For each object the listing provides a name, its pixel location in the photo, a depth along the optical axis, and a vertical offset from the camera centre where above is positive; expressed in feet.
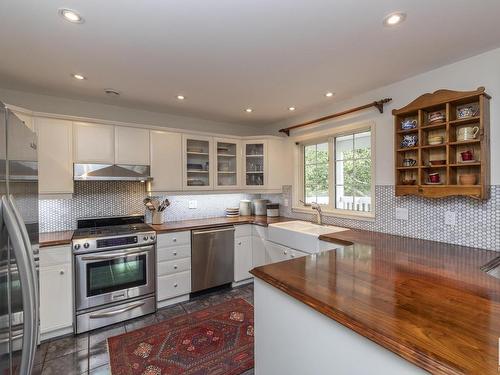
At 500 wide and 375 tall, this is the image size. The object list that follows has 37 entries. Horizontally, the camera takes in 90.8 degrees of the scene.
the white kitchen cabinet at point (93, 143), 8.38 +1.57
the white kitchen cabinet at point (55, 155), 7.81 +1.05
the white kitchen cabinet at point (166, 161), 9.85 +1.08
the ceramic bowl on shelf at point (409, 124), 7.06 +1.81
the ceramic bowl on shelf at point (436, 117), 6.52 +1.86
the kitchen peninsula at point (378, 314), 2.53 -1.60
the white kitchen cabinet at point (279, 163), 12.01 +1.16
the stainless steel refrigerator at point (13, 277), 2.56 -0.98
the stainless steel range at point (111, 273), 7.66 -2.84
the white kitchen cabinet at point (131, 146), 9.08 +1.58
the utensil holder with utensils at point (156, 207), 10.23 -0.81
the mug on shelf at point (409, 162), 7.18 +0.71
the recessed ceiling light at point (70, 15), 4.47 +3.20
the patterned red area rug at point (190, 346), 6.23 -4.53
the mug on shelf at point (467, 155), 6.09 +0.77
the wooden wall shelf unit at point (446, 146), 5.86 +1.06
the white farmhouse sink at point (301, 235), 8.19 -1.77
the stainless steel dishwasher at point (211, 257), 9.92 -2.93
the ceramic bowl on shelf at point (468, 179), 5.94 +0.17
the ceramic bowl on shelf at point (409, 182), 7.26 +0.13
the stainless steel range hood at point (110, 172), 8.33 +0.54
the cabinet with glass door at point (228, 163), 11.72 +1.15
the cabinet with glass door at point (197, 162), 10.67 +1.12
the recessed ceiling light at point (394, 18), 4.60 +3.21
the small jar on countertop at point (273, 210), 12.53 -1.18
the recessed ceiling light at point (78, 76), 7.06 +3.23
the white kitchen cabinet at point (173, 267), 9.14 -3.06
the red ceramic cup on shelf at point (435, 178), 6.67 +0.22
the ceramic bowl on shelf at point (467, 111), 6.04 +1.86
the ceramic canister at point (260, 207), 13.12 -1.07
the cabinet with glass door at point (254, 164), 12.16 +1.14
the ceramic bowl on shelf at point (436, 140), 6.53 +1.25
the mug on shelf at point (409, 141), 7.09 +1.33
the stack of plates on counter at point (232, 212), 12.57 -1.27
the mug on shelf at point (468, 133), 5.93 +1.30
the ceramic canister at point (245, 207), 13.08 -1.10
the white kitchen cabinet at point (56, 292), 7.19 -3.09
